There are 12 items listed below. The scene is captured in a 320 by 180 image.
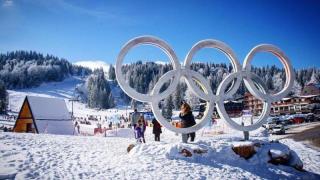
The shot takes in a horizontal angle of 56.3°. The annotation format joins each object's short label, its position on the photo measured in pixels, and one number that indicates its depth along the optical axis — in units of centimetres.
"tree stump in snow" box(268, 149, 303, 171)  1596
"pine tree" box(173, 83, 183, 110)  11395
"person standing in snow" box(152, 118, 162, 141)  1989
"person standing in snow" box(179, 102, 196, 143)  1728
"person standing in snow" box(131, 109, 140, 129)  1905
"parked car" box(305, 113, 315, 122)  6212
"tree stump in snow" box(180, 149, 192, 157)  1477
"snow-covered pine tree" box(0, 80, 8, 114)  10182
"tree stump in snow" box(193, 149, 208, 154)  1501
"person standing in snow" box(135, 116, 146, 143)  1900
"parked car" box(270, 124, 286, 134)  4050
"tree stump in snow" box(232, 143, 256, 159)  1582
